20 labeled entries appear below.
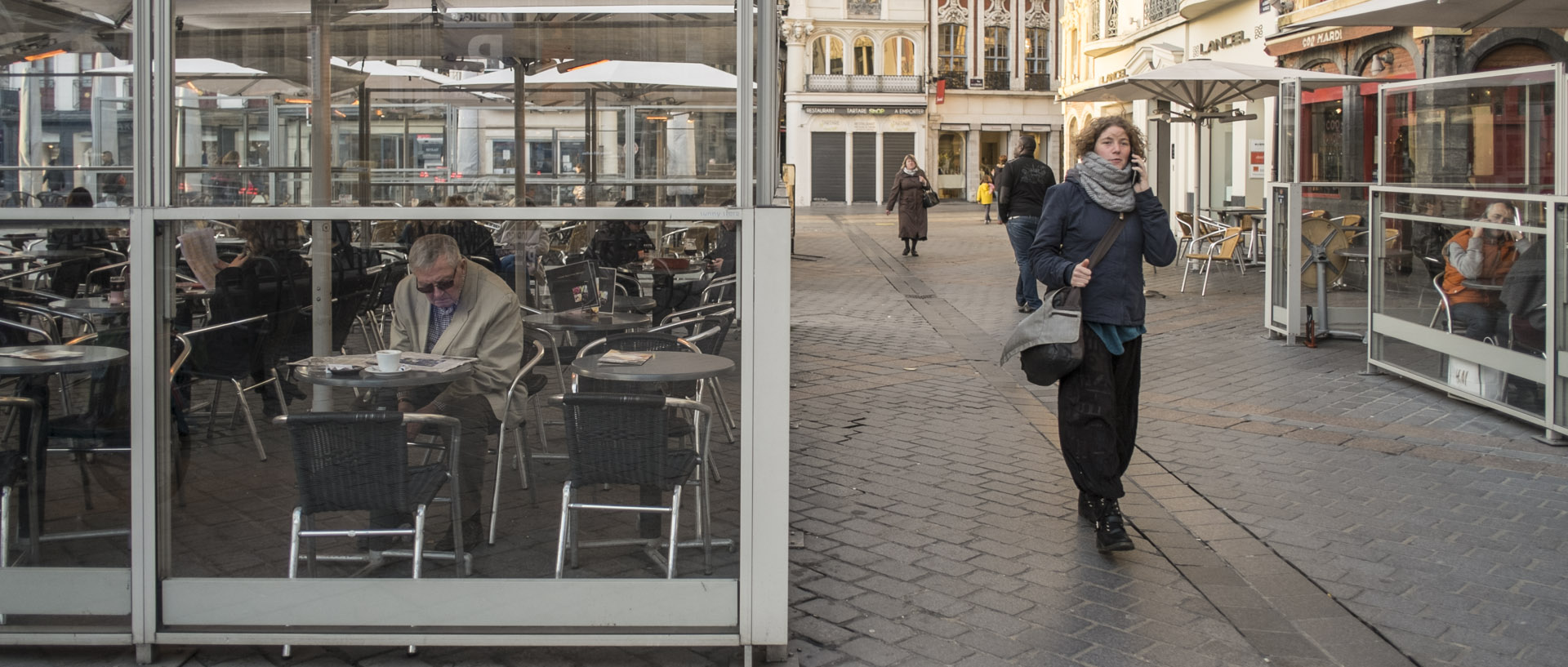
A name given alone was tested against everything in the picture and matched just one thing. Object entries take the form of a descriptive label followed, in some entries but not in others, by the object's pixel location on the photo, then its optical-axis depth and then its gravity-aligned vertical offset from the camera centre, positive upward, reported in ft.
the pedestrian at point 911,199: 71.87 +4.47
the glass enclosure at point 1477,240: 24.63 +0.90
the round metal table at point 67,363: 14.29 -0.76
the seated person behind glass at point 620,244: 14.96 +0.48
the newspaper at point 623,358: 15.25 -0.76
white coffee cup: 14.97 -0.77
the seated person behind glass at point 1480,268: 25.91 +0.39
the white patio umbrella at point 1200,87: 46.52 +7.06
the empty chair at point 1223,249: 49.39 +1.40
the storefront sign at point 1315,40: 62.08 +11.47
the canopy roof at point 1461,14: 28.81 +5.72
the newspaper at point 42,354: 14.49 -0.68
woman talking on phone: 17.58 +0.09
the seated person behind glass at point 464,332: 15.10 -0.47
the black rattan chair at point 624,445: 14.53 -1.59
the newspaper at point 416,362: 15.15 -0.78
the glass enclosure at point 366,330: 13.69 -0.44
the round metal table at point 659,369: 14.71 -0.84
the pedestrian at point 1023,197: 44.50 +2.87
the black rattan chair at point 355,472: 14.19 -1.84
